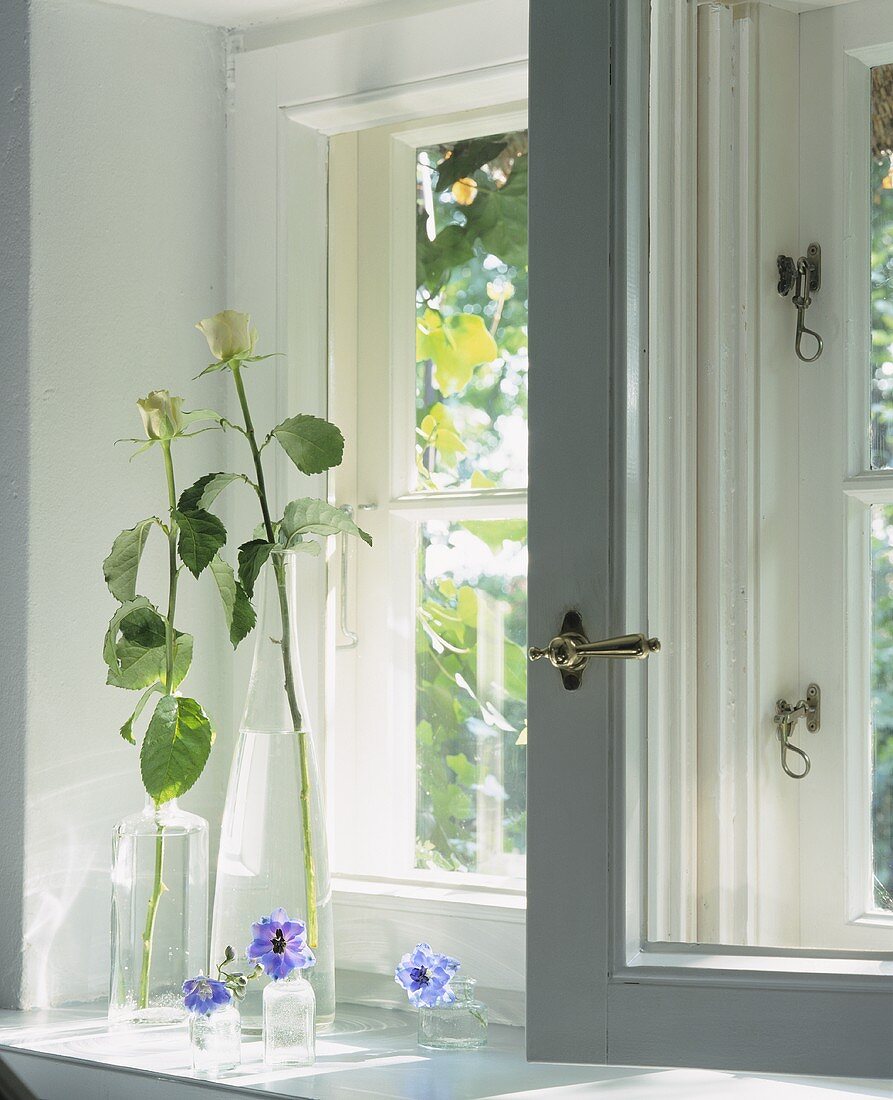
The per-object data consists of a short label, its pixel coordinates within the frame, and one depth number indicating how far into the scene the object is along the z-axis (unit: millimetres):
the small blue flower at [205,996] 2384
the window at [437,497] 2628
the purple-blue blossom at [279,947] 2397
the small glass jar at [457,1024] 2469
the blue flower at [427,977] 2437
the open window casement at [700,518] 2272
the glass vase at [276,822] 2508
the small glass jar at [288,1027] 2410
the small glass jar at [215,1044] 2402
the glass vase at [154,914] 2513
